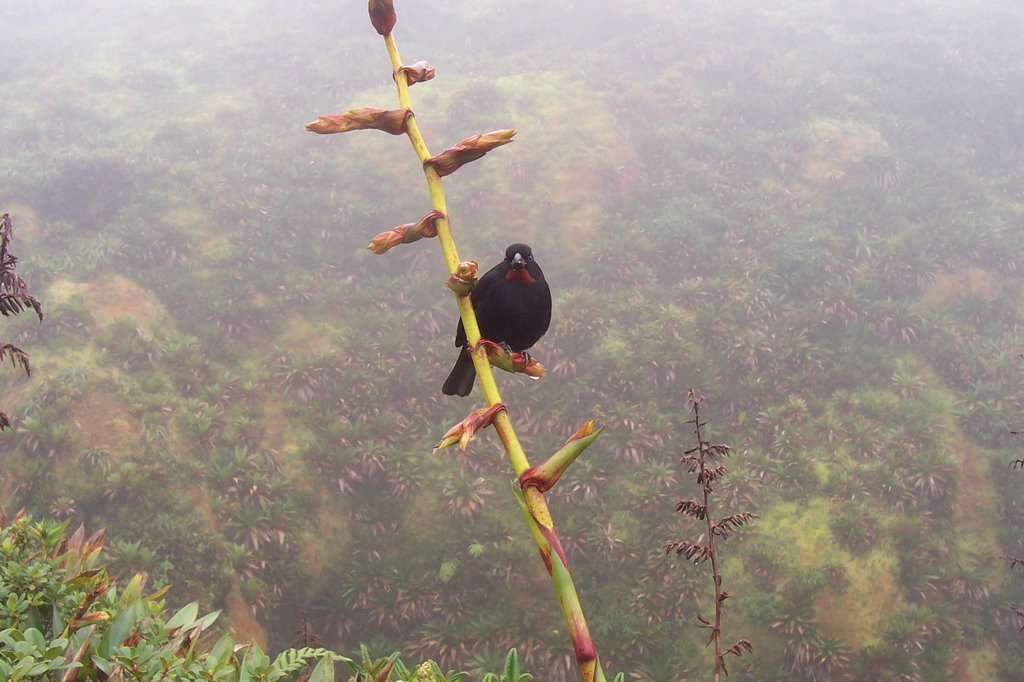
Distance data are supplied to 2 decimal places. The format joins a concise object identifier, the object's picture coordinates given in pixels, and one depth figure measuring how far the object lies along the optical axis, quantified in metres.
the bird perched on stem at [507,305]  2.12
